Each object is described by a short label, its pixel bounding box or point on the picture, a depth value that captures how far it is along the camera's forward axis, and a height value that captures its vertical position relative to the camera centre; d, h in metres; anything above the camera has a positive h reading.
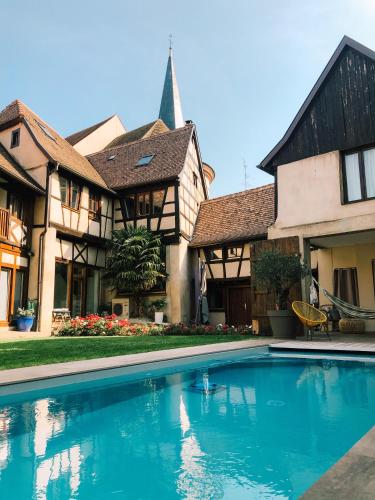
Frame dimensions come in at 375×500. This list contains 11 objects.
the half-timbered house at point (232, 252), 15.04 +2.21
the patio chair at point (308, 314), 8.38 -0.25
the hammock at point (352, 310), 8.67 -0.18
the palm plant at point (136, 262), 14.21 +1.72
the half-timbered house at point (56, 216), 12.70 +3.44
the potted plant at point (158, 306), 14.30 -0.01
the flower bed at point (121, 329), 11.78 -0.76
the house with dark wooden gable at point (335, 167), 9.66 +3.77
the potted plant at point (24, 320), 11.57 -0.37
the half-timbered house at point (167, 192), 14.93 +4.96
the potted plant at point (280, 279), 9.20 +0.64
